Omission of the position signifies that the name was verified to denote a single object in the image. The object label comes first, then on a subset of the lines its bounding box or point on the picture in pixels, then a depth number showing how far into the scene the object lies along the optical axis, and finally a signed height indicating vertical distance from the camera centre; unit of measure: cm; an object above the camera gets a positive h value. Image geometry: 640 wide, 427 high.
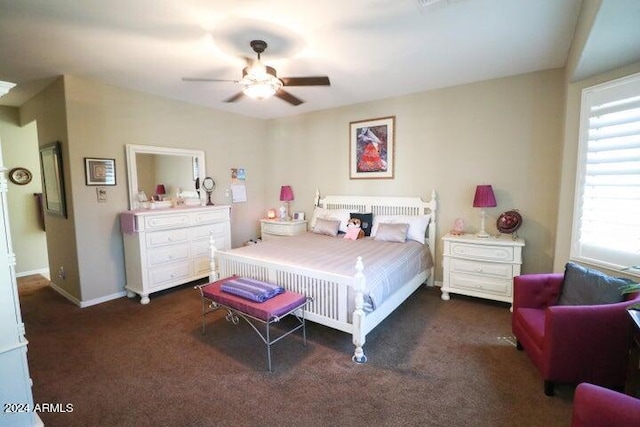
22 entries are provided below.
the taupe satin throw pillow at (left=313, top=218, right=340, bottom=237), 431 -60
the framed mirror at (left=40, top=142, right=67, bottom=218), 352 +13
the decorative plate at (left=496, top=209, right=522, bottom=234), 335 -42
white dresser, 358 -76
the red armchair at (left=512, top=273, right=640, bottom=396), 179 -101
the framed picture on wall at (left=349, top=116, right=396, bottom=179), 430 +59
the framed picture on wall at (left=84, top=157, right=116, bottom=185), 348 +21
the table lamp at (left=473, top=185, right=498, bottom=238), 339 -15
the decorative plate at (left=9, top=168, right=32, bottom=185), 456 +21
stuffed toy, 408 -62
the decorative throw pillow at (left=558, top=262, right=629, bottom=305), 192 -71
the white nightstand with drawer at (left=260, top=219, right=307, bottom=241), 497 -71
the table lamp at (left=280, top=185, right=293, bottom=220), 524 -18
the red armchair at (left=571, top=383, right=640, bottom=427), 112 -89
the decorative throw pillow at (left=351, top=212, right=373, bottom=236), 425 -52
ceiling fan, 243 +94
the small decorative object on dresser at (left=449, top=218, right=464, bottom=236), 370 -54
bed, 246 -76
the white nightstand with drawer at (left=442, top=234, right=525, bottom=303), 325 -93
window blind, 232 +6
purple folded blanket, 248 -90
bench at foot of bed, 229 -98
